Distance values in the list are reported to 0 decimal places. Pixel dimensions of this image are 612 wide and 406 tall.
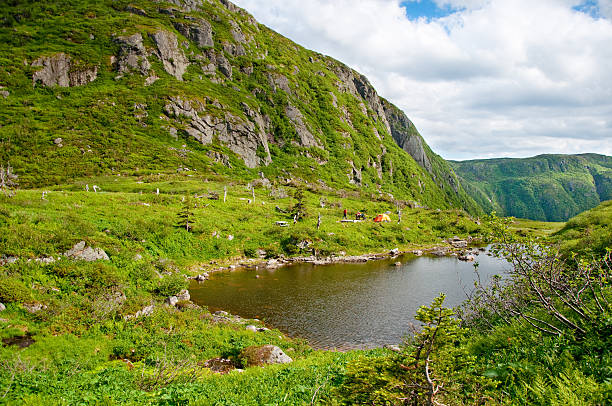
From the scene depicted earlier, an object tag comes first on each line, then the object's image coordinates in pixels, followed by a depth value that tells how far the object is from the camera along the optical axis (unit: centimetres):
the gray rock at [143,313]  1787
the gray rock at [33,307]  1561
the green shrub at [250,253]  4416
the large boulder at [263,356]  1458
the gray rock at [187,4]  15188
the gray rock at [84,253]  2164
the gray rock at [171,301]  2273
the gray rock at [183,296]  2452
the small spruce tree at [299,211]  5859
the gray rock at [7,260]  1812
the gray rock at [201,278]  3418
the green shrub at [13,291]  1550
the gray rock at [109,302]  1728
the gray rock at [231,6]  18828
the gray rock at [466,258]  5430
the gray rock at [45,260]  1944
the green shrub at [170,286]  2373
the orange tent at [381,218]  7046
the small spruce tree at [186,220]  4238
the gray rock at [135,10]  13738
